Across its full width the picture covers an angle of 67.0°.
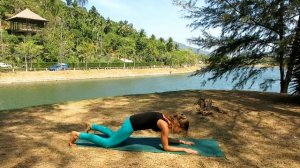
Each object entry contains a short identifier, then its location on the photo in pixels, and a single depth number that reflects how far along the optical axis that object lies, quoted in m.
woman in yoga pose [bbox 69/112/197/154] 3.72
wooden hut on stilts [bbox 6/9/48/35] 43.19
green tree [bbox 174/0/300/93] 8.67
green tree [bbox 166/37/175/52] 71.18
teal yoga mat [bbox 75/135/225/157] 3.81
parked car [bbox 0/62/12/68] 32.51
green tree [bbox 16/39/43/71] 35.00
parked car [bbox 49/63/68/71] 36.15
